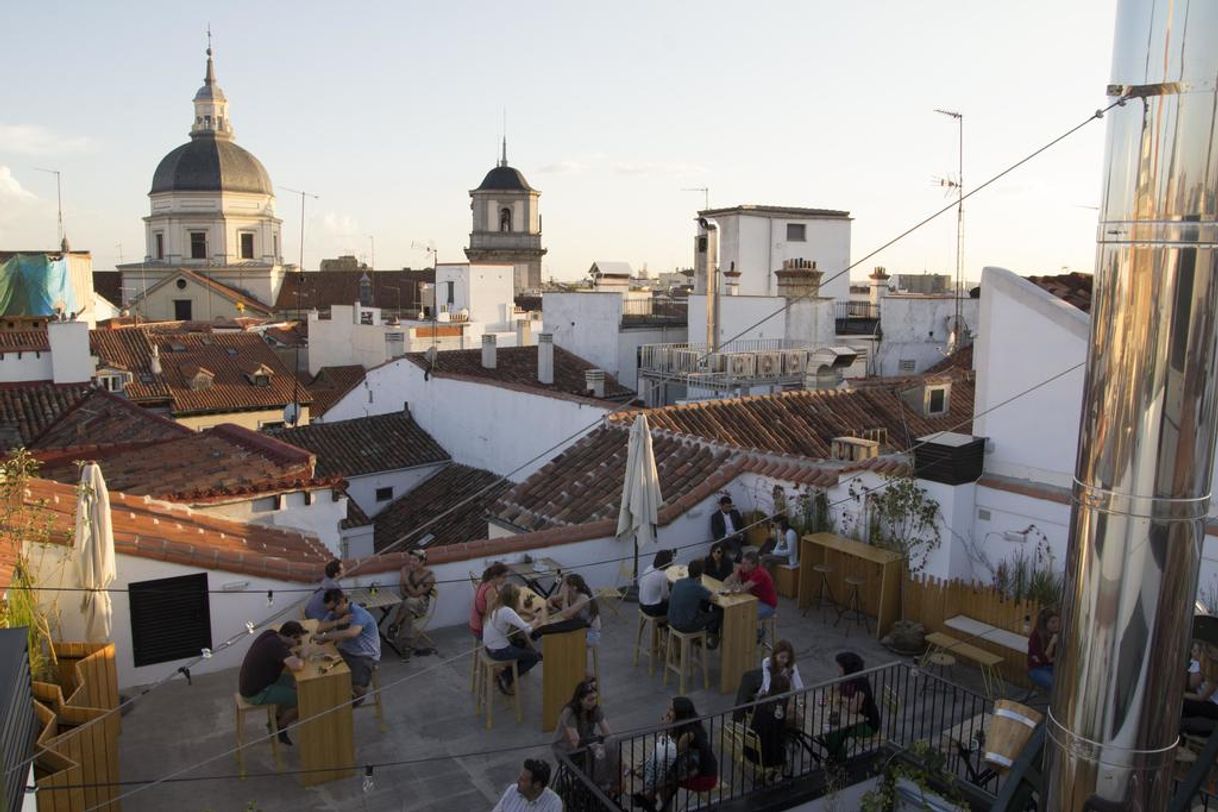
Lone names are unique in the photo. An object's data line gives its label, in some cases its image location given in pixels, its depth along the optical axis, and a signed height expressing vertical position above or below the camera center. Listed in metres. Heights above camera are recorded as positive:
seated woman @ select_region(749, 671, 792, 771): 7.40 -3.40
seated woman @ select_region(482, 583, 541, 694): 8.20 -3.01
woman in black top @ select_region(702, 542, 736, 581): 10.42 -3.10
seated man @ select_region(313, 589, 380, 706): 8.12 -3.03
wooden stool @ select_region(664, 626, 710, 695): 8.90 -3.50
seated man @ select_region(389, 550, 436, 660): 9.64 -3.21
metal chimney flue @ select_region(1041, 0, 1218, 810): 3.81 -0.60
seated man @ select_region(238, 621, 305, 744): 7.49 -3.06
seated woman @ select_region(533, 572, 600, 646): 8.30 -2.93
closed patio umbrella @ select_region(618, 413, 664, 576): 11.45 -2.50
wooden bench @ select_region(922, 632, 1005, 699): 8.85 -3.41
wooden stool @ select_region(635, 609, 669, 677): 9.41 -3.48
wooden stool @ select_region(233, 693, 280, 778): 7.38 -3.44
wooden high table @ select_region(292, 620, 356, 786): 7.35 -3.40
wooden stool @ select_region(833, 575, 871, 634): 10.62 -3.58
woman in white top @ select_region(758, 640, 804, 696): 7.79 -3.07
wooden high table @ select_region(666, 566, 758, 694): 9.00 -3.32
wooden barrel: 6.29 -2.91
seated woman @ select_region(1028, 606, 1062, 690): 8.01 -3.01
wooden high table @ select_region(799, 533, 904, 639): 10.37 -3.18
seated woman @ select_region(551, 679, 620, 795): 6.74 -3.26
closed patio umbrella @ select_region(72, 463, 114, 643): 8.06 -2.34
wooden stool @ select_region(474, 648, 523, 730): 8.15 -3.42
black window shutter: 9.05 -3.27
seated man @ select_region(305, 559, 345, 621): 8.85 -2.93
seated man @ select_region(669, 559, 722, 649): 8.86 -2.97
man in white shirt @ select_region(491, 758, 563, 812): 6.04 -3.23
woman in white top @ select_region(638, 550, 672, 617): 9.38 -3.03
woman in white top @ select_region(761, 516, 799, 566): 11.28 -3.15
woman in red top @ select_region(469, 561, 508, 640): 8.59 -2.82
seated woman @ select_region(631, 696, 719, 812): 6.89 -3.47
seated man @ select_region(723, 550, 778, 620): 9.40 -2.94
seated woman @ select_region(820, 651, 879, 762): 7.62 -3.40
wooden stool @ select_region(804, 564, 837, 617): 11.12 -3.51
